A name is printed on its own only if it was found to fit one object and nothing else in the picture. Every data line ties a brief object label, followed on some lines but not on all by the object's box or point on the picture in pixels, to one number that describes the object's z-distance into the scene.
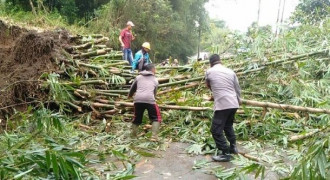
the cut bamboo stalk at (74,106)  6.28
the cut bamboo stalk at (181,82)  6.72
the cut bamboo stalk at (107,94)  6.67
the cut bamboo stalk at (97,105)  6.39
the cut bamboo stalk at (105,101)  6.45
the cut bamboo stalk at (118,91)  6.77
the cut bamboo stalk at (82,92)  6.41
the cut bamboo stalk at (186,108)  5.63
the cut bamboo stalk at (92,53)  7.22
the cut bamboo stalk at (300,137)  4.24
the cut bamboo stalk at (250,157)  4.30
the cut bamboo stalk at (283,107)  4.94
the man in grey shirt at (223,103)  4.35
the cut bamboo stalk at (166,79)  7.03
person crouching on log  7.50
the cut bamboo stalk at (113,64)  7.19
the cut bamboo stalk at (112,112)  6.27
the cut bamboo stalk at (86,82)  6.38
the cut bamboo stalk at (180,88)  6.75
